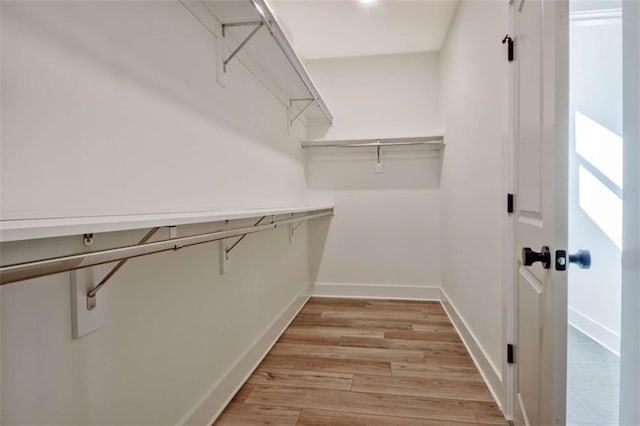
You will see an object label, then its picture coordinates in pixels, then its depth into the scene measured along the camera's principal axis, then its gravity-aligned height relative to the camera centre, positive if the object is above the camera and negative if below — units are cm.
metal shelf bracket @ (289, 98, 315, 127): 257 +87
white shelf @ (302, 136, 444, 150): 289 +61
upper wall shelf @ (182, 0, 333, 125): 130 +84
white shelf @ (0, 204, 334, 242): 45 -3
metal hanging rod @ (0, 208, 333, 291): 46 -9
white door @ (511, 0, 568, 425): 82 +1
